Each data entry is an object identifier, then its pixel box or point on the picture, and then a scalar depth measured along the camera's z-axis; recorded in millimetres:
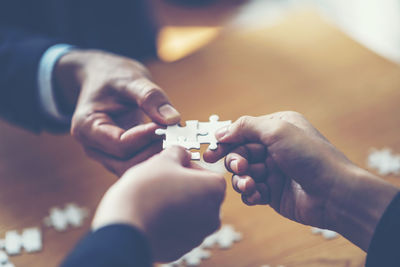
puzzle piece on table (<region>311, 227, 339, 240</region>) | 819
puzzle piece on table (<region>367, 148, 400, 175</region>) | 867
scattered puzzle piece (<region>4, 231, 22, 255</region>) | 806
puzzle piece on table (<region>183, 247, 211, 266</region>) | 802
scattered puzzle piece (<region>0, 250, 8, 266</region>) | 797
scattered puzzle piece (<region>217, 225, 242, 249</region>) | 814
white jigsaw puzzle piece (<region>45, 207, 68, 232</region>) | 829
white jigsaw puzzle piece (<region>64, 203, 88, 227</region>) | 833
